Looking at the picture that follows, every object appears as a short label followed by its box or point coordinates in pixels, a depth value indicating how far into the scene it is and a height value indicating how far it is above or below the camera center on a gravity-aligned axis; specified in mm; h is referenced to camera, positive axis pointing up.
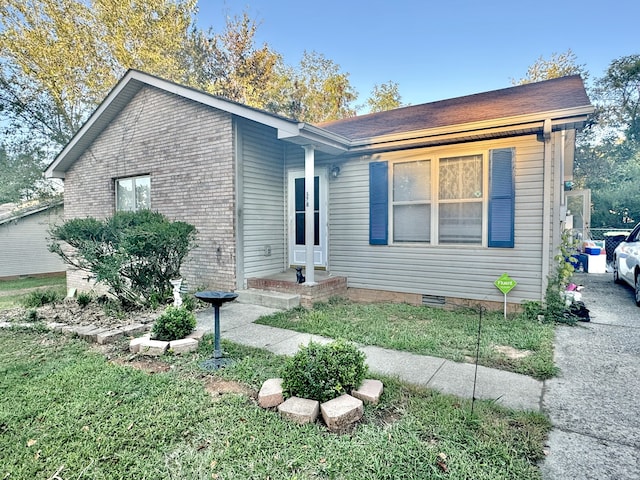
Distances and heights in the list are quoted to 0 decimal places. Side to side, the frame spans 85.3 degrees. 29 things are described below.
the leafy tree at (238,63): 18422 +8993
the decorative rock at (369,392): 2690 -1297
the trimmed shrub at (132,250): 5438 -349
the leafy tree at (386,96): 23156 +8828
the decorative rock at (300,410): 2465 -1315
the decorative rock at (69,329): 4785 -1402
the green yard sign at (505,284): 5355 -883
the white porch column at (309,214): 6203 +248
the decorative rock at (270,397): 2699 -1315
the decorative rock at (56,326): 4974 -1425
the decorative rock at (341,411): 2393 -1289
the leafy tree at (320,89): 21531 +8804
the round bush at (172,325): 4039 -1139
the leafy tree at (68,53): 12586 +6899
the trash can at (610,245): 12053 -647
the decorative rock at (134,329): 4664 -1369
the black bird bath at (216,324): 3400 -968
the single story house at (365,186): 5465 +807
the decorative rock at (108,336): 4395 -1374
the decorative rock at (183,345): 3891 -1320
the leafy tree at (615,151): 16828 +4501
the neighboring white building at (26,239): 14805 -432
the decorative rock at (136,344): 3980 -1328
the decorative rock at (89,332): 4531 -1378
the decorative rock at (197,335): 4180 -1292
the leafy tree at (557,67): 19516 +9187
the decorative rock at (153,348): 3867 -1333
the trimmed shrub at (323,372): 2615 -1112
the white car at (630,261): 6548 -707
